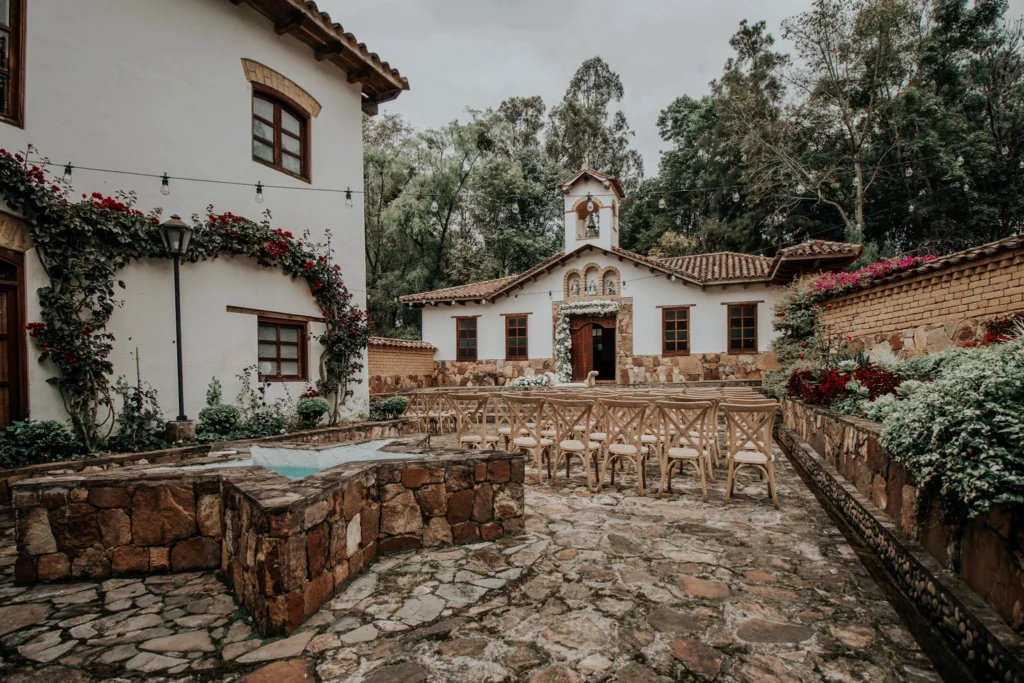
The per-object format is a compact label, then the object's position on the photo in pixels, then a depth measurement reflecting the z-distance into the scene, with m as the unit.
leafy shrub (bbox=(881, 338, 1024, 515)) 1.87
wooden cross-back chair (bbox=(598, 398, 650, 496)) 4.51
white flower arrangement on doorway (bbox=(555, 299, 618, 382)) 15.05
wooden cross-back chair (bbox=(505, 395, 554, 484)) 4.86
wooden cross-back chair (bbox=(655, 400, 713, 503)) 4.30
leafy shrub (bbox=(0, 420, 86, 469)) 4.43
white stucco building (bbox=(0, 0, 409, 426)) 4.99
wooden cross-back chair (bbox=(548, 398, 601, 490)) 4.70
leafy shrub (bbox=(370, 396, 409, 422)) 8.55
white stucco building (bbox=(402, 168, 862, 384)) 13.87
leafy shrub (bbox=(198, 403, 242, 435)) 5.91
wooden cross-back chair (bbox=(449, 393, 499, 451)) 5.37
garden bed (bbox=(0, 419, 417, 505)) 4.31
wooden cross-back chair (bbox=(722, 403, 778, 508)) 4.07
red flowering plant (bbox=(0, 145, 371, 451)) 4.84
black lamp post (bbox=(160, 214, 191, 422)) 5.51
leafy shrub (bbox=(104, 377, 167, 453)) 5.37
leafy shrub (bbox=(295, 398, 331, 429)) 6.99
